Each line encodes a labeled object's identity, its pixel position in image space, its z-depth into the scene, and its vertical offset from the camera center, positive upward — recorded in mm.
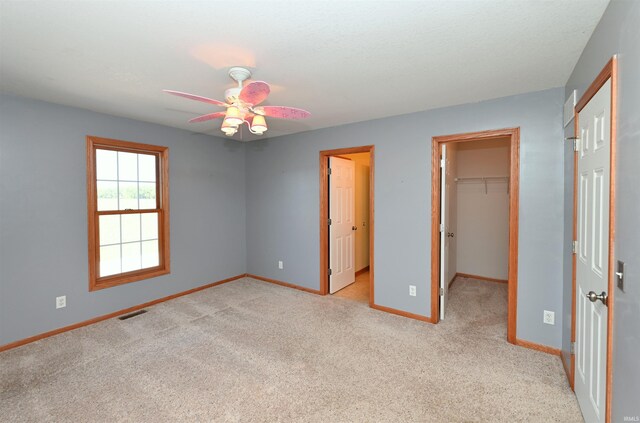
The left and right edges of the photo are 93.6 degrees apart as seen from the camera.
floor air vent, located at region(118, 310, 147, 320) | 3525 -1283
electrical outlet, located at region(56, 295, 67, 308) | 3143 -986
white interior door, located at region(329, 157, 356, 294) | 4410 -263
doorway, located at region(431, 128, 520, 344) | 2852 -142
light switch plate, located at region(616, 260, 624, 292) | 1327 -314
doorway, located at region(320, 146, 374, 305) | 4285 -244
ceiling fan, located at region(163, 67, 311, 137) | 1983 +718
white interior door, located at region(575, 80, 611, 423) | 1557 -276
